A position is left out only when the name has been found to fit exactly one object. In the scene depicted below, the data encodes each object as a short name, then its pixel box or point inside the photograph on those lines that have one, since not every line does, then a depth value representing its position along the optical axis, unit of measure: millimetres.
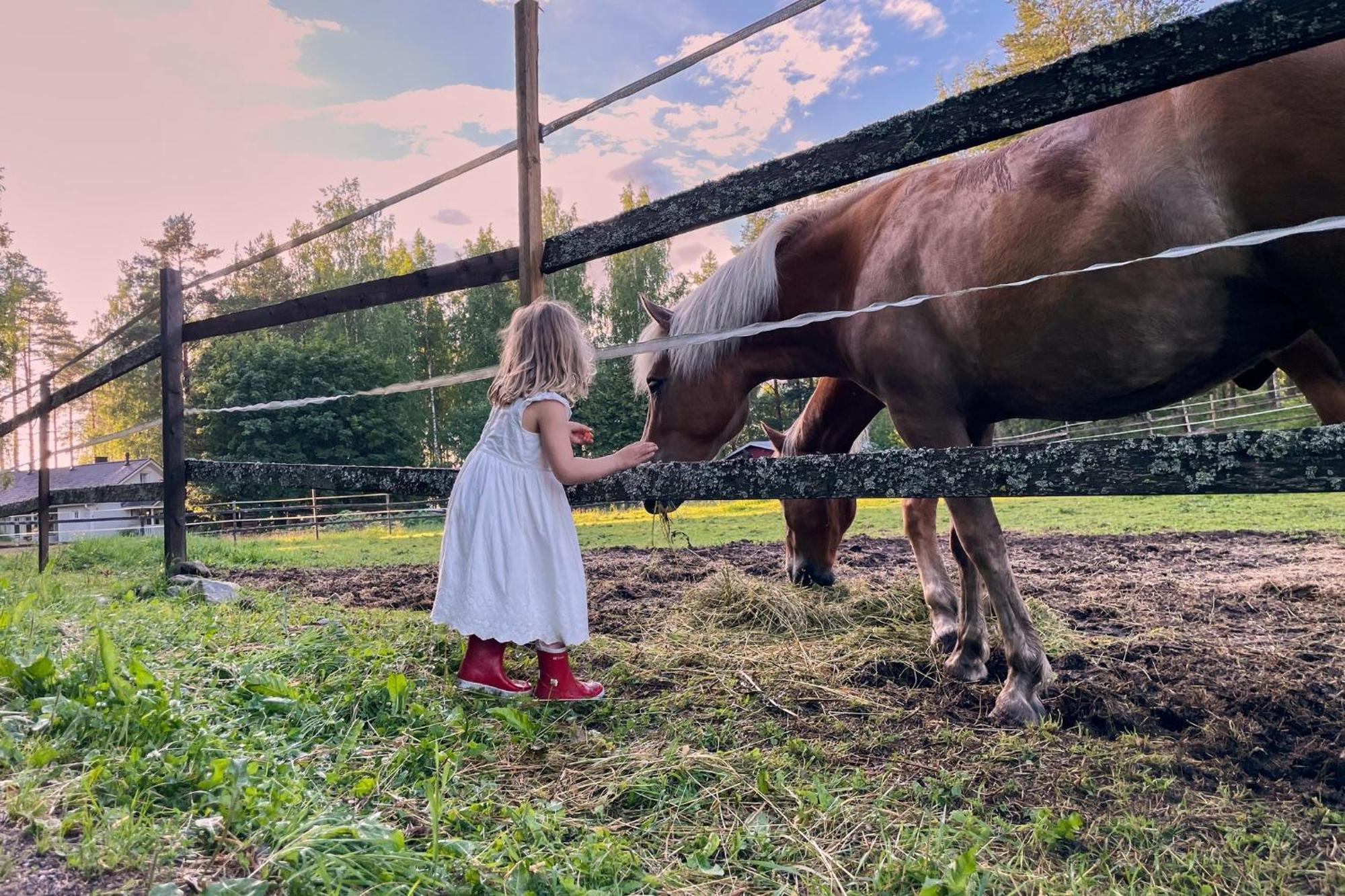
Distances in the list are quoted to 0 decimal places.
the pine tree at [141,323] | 31219
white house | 26833
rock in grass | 4184
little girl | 2369
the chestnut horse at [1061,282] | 1813
